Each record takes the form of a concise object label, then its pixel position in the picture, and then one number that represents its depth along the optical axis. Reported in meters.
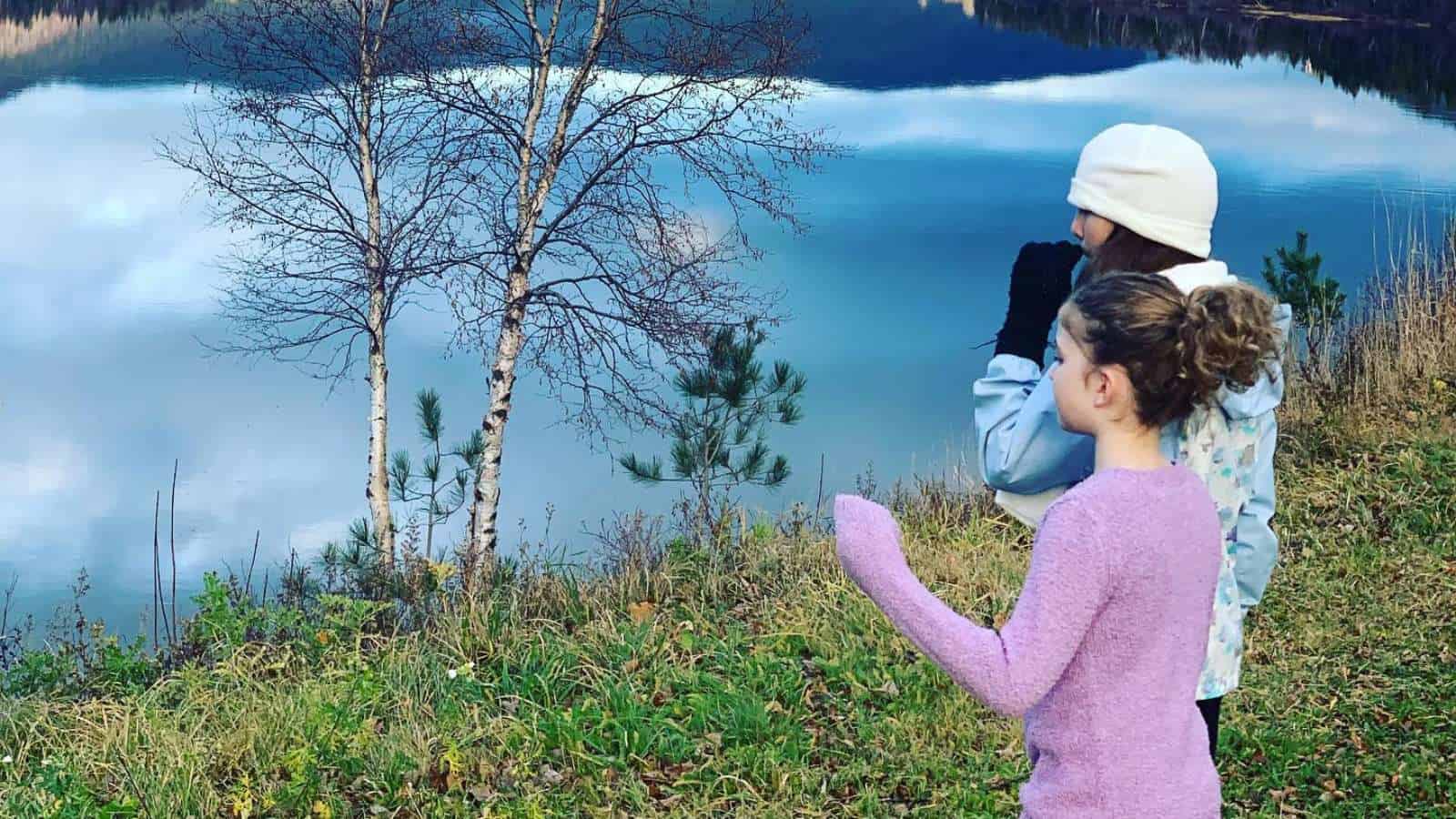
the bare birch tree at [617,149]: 10.54
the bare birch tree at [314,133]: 11.45
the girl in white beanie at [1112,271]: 2.19
